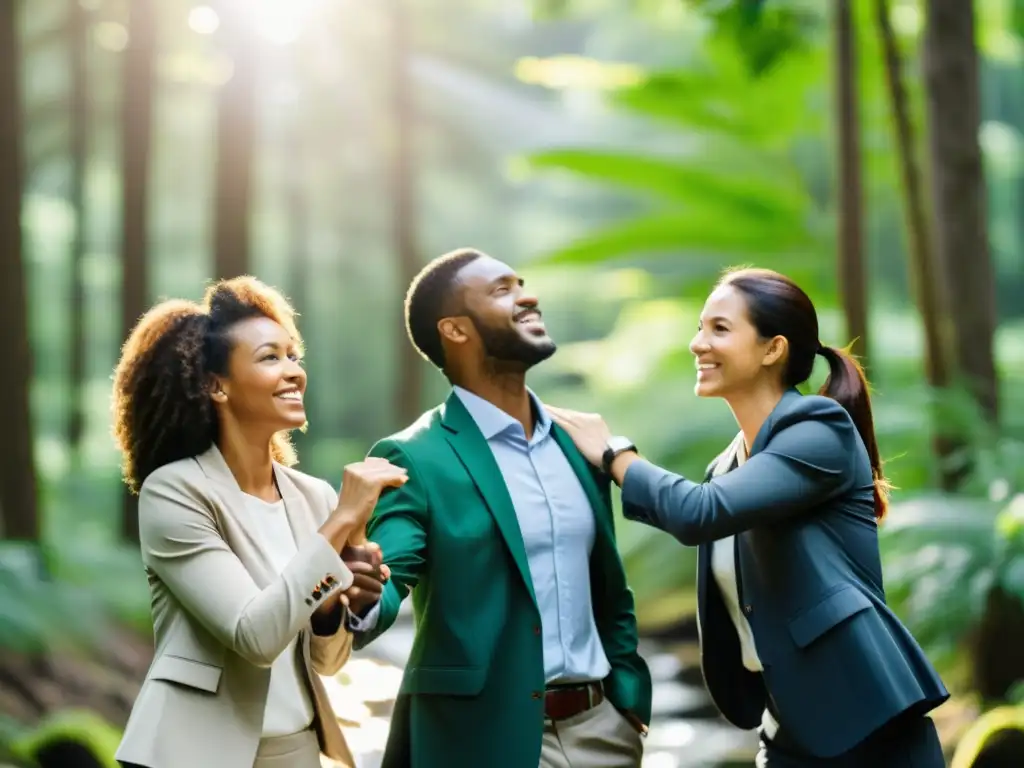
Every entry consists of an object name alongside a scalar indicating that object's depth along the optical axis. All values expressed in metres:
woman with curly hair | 2.82
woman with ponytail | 3.15
